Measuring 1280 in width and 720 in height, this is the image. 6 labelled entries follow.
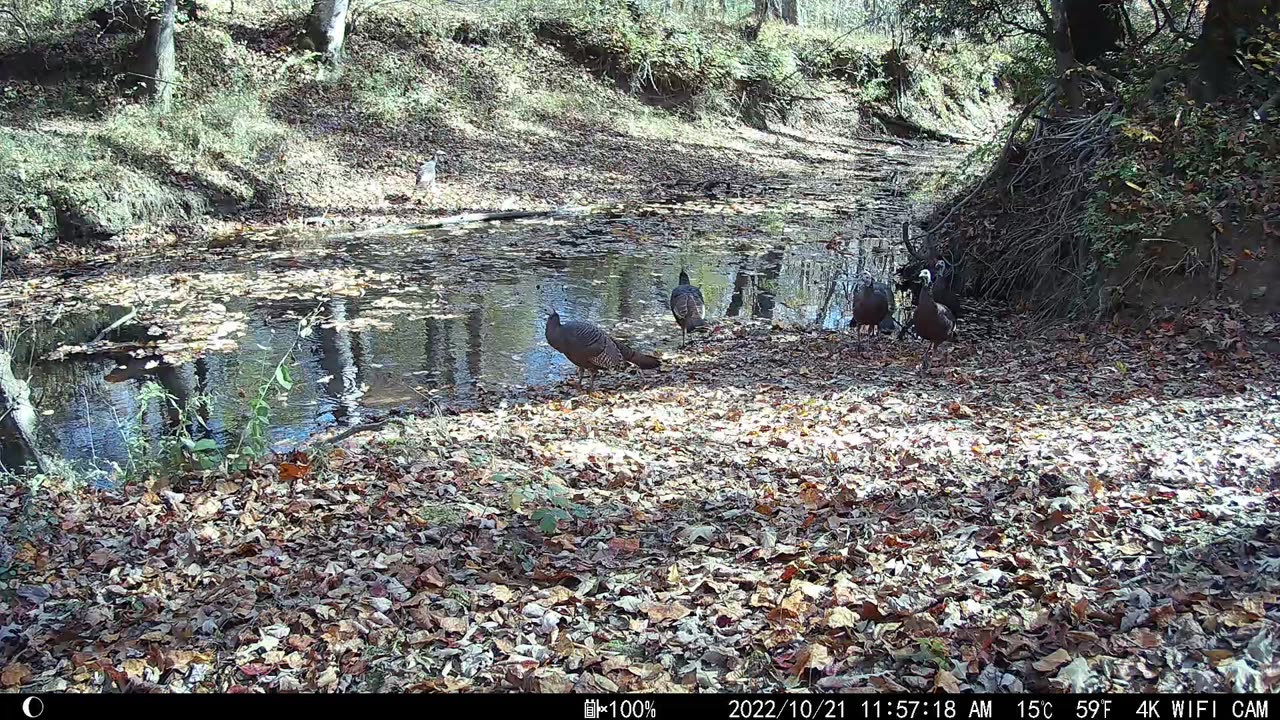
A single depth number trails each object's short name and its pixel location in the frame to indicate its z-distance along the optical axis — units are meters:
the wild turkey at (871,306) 10.62
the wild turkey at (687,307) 11.18
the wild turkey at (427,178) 20.37
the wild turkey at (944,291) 11.97
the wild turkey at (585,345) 9.38
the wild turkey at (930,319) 9.60
